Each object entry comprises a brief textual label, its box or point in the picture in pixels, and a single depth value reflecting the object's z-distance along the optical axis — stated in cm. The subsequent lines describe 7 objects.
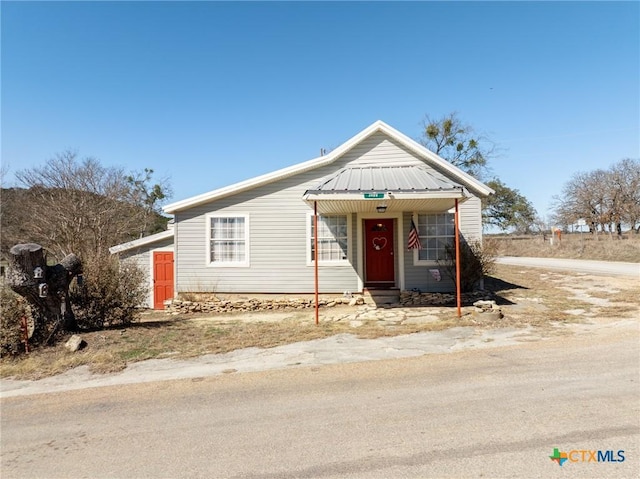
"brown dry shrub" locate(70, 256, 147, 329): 753
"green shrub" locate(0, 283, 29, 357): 611
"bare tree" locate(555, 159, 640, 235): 3903
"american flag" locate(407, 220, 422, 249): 1067
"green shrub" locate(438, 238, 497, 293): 1079
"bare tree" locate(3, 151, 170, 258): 1750
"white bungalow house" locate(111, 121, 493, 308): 1128
